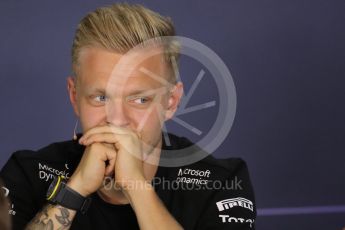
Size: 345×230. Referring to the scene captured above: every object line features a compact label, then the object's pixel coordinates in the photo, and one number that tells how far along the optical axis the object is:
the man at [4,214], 3.69
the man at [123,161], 4.48
